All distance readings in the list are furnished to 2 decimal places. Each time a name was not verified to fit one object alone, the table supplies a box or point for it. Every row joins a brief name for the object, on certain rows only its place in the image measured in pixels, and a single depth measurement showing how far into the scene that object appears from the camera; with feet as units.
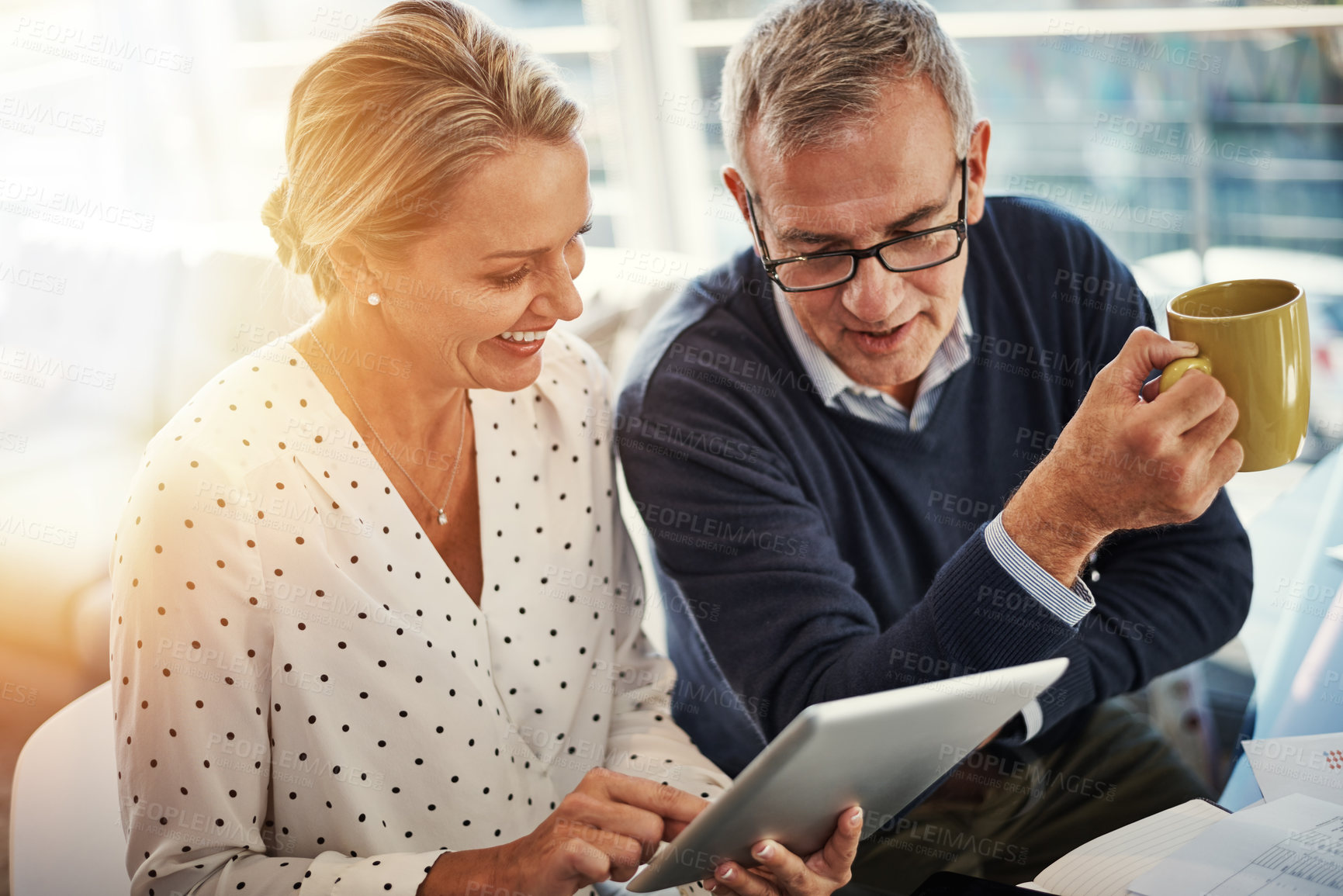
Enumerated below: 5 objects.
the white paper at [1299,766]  2.72
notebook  2.49
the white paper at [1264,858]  2.30
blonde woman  2.99
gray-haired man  3.12
